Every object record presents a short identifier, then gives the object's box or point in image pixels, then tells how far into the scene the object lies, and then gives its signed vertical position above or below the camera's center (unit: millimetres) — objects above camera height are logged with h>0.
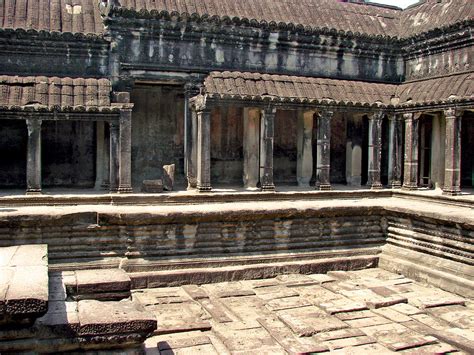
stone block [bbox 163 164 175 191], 12555 -404
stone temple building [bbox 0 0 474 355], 6391 -435
